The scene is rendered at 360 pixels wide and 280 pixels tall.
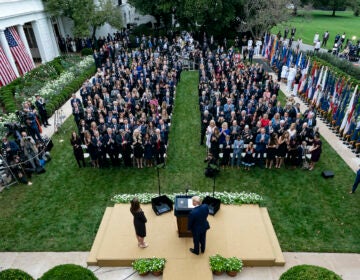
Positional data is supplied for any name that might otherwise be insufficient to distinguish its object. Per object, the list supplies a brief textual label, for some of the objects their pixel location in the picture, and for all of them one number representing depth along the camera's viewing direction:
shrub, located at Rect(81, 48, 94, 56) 29.28
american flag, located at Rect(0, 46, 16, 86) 19.57
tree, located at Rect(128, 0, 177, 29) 28.12
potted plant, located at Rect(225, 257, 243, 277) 6.87
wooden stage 7.17
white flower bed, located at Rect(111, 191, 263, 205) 9.05
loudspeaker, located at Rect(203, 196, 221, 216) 8.64
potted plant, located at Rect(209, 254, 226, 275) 6.88
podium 7.23
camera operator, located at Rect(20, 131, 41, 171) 10.88
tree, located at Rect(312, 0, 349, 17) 58.71
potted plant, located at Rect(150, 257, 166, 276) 6.93
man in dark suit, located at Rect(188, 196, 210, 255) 6.42
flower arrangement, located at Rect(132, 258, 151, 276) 6.93
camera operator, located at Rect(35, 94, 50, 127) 14.77
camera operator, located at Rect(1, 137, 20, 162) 10.57
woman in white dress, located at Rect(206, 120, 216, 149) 11.00
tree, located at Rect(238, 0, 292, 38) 27.16
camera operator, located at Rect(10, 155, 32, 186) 10.60
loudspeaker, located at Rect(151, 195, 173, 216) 8.74
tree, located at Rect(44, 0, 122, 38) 26.77
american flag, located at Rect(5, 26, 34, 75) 21.60
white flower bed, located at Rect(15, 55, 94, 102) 18.10
